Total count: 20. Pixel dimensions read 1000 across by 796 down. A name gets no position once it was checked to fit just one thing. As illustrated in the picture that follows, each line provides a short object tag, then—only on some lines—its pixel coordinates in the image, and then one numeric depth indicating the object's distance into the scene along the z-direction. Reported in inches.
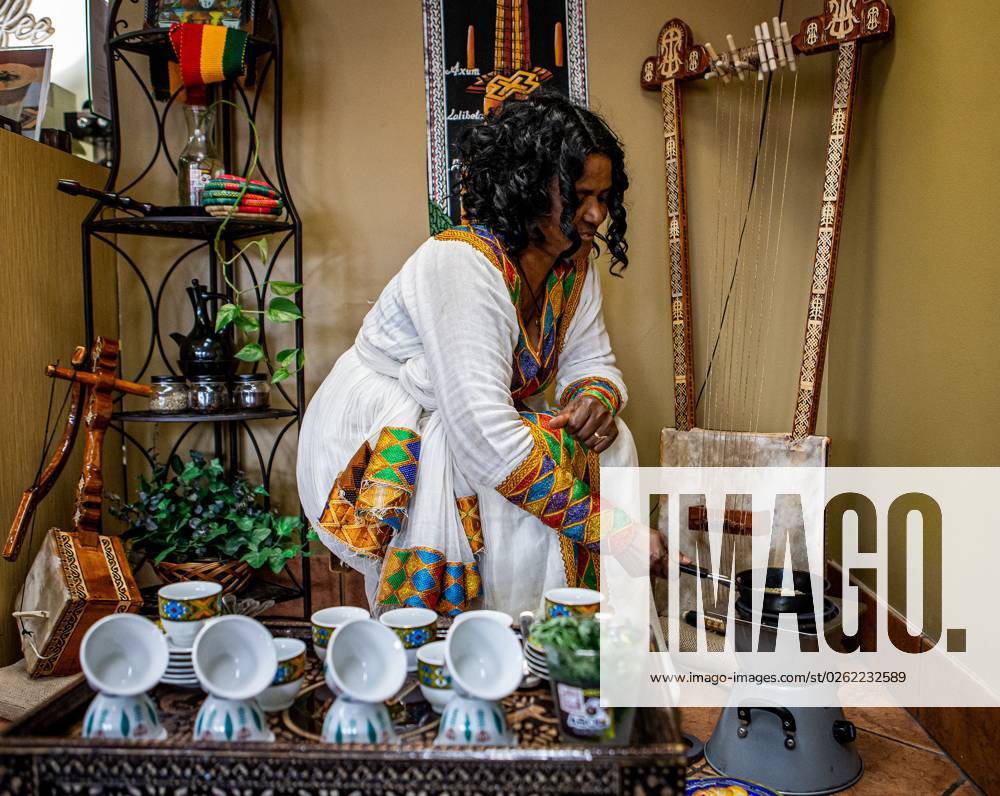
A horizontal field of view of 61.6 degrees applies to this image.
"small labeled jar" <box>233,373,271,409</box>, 89.8
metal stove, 62.8
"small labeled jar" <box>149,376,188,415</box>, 87.1
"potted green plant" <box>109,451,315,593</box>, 86.3
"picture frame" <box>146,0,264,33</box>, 88.7
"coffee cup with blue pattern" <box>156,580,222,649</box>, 45.4
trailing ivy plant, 86.0
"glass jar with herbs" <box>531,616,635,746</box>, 39.0
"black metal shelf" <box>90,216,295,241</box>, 86.8
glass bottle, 89.5
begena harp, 85.0
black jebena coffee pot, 89.5
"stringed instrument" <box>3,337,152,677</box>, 76.2
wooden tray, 35.4
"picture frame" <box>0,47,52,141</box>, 91.4
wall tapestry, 101.8
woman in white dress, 64.9
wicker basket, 85.2
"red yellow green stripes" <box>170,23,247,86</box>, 83.4
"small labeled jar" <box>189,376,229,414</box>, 88.2
